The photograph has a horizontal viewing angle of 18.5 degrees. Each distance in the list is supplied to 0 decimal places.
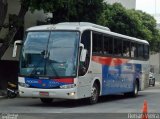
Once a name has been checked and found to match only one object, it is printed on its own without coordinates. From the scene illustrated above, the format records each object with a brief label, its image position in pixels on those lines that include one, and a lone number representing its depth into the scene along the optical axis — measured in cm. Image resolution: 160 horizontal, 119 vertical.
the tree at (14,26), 2722
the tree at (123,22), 4291
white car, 4978
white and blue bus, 1972
